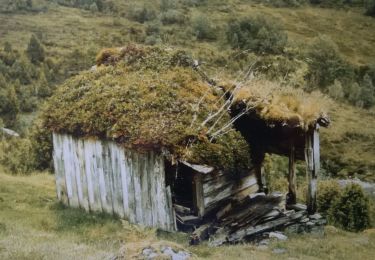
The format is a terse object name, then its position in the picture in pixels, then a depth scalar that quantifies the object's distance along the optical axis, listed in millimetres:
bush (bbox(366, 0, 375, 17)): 67500
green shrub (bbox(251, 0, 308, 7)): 70500
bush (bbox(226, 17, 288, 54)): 49875
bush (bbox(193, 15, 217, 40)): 54719
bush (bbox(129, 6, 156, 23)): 59969
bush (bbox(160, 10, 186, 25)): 58688
